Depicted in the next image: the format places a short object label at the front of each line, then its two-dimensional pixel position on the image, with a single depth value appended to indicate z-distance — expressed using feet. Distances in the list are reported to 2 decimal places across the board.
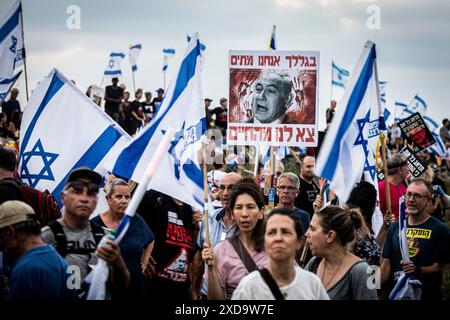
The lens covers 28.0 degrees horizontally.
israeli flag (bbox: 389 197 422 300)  28.68
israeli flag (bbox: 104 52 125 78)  91.30
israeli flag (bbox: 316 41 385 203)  25.66
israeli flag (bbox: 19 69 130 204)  31.14
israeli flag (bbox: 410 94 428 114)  101.60
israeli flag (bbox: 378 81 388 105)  111.22
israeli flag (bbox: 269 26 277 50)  47.19
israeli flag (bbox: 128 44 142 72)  105.40
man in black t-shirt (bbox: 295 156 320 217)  40.24
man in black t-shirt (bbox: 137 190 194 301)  30.55
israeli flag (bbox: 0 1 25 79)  38.47
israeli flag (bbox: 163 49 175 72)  106.83
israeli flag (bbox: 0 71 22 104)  37.55
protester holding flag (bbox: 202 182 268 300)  24.85
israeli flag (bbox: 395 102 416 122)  101.50
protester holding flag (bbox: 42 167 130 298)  22.68
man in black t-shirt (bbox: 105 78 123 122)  89.66
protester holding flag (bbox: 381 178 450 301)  29.09
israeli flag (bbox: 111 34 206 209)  27.37
